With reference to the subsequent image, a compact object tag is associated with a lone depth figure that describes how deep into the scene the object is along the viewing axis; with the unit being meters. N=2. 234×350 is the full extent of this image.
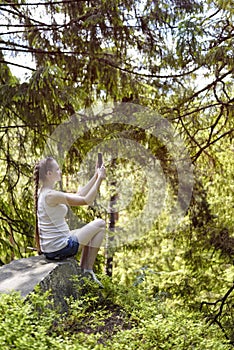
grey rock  3.75
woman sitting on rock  4.36
